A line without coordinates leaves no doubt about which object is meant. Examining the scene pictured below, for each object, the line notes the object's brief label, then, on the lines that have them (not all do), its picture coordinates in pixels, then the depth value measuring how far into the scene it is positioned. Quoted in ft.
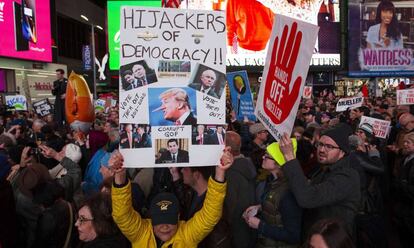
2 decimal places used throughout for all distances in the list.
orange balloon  25.43
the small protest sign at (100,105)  47.43
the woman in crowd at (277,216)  10.19
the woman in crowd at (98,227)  10.14
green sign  97.45
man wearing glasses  9.93
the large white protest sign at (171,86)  9.79
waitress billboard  94.27
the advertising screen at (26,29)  76.07
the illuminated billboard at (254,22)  88.07
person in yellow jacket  9.64
